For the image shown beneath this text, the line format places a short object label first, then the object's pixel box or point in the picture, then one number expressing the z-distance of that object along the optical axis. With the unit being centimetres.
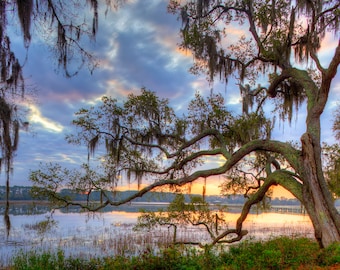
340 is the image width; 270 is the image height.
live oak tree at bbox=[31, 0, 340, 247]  932
